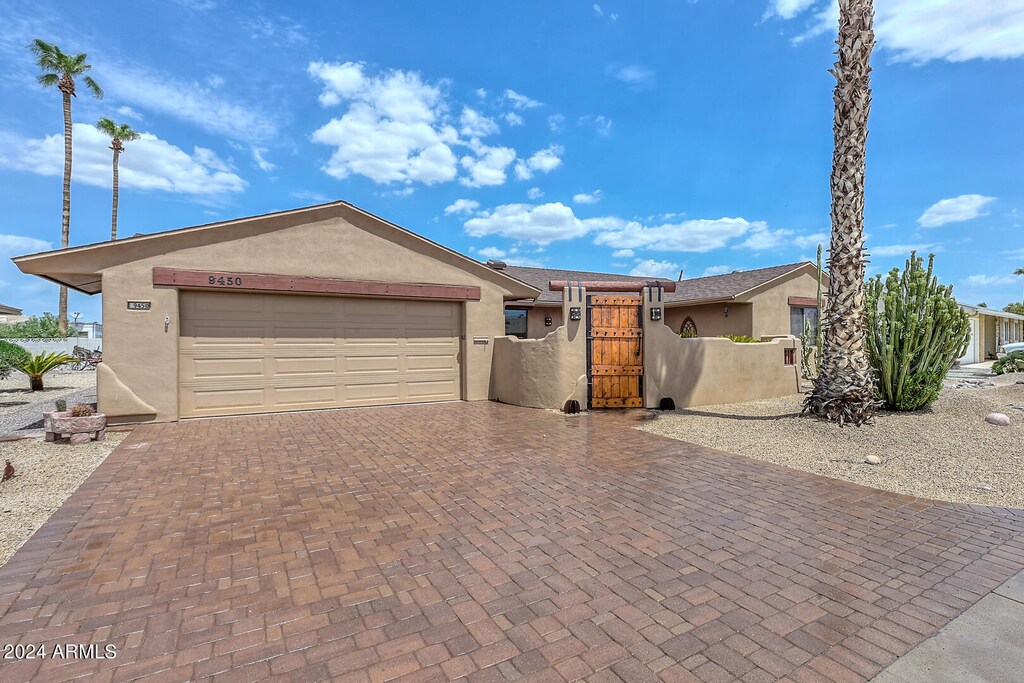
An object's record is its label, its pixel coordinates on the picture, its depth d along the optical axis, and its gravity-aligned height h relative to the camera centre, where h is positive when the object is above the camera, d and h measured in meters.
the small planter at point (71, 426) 7.70 -1.24
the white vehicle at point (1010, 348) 18.29 -0.17
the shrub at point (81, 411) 7.82 -1.02
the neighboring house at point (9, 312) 16.55 +1.26
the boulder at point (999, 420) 7.92 -1.24
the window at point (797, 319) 19.28 +1.01
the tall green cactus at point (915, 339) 8.98 +0.10
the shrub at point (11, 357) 14.73 -0.27
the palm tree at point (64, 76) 25.84 +14.94
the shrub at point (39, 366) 14.23 -0.53
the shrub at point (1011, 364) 15.49 -0.65
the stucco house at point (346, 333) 9.25 +0.30
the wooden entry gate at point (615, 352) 10.62 -0.14
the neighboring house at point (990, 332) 23.64 +0.64
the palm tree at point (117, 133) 31.53 +14.07
